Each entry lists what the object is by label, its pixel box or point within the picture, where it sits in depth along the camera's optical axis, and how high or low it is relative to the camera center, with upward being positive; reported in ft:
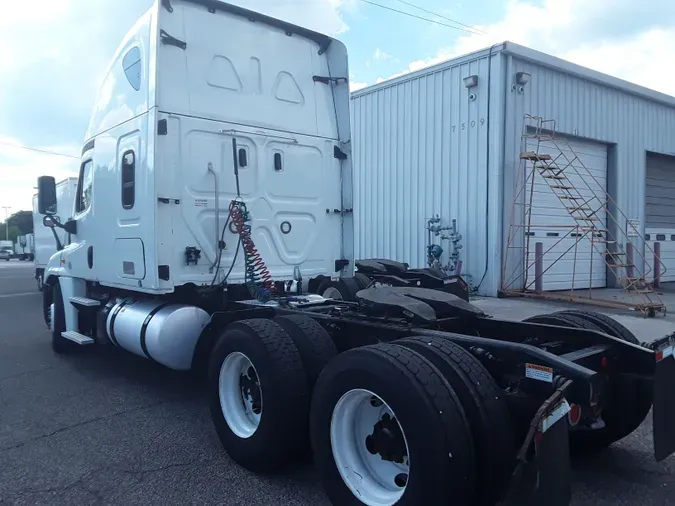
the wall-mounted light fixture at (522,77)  41.65 +10.90
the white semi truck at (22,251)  182.33 -6.36
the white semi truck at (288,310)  9.86 -2.13
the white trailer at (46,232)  43.24 -0.06
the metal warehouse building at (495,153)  41.93 +6.38
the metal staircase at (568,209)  42.04 +1.91
